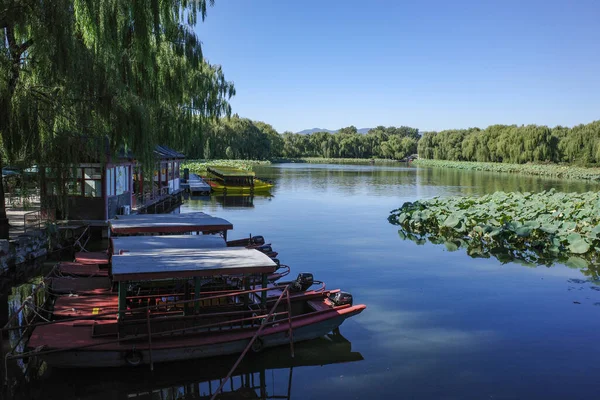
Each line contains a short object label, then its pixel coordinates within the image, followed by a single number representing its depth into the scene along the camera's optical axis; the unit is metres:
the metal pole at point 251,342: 7.38
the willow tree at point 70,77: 9.39
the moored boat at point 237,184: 35.81
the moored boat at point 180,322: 7.53
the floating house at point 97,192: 10.92
